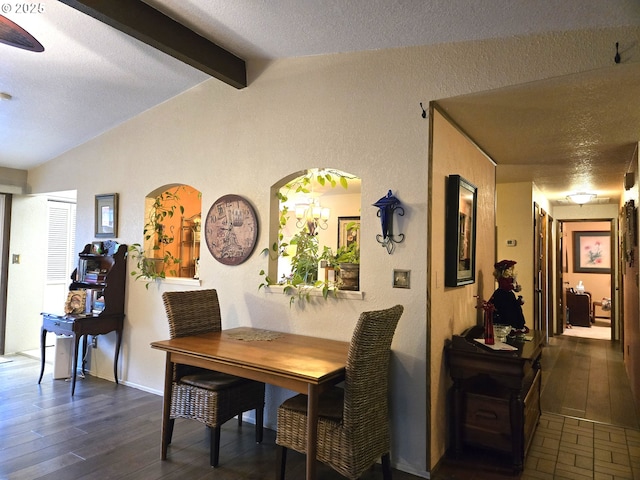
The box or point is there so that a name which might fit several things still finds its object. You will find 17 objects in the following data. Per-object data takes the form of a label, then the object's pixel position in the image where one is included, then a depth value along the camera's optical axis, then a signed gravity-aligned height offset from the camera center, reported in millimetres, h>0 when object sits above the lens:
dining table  2195 -581
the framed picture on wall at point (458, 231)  2945 +216
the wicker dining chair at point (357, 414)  2213 -843
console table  2666 -883
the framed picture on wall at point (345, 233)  6676 +398
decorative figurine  3322 -307
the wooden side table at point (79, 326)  3973 -695
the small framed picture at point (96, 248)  4468 +60
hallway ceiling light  6012 +950
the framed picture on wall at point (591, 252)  8875 +241
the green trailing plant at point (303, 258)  3209 +2
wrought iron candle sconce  2764 +286
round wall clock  3492 +226
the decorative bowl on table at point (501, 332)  3134 -515
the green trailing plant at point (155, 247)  4156 +74
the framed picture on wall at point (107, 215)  4414 +402
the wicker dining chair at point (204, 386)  2699 -852
